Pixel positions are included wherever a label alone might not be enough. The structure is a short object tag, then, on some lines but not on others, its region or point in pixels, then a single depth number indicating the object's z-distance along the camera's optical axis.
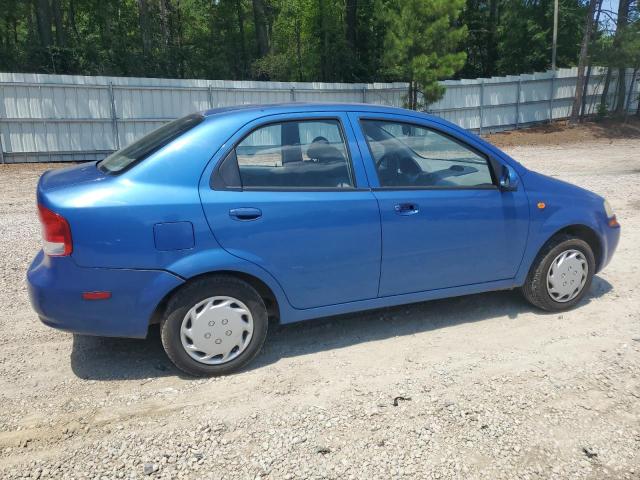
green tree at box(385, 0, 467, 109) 19.28
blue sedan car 3.28
